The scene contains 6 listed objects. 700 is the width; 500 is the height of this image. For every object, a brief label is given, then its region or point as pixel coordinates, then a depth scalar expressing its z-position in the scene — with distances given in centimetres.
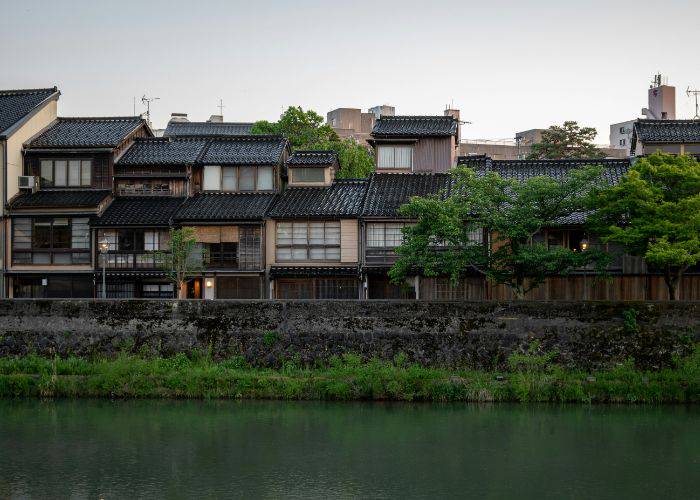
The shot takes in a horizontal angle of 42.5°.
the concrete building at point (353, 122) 9875
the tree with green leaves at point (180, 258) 3944
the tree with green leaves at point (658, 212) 3186
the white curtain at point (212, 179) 4453
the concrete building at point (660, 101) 5889
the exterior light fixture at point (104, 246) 3812
